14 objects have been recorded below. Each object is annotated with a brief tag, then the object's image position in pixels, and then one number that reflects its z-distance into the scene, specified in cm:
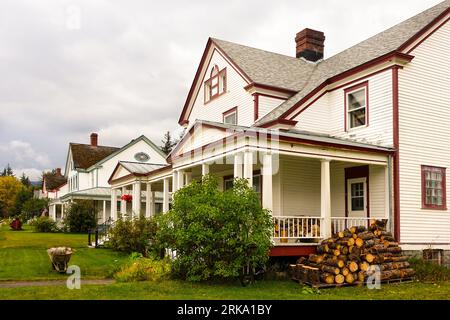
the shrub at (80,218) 3797
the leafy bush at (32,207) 5591
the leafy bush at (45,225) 4016
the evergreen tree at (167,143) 6979
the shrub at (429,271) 1403
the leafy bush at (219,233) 1242
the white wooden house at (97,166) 4108
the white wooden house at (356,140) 1501
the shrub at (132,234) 2097
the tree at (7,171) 13704
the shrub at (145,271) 1327
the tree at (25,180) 11678
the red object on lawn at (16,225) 4462
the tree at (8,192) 7512
